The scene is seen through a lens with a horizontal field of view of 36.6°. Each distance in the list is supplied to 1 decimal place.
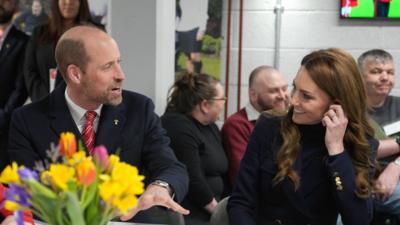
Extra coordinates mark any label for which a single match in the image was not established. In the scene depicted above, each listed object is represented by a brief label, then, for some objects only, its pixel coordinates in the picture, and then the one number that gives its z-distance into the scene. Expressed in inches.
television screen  148.6
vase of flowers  46.3
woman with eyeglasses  116.7
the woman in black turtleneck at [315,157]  77.4
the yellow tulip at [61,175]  46.2
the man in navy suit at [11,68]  136.5
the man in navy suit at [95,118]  85.7
